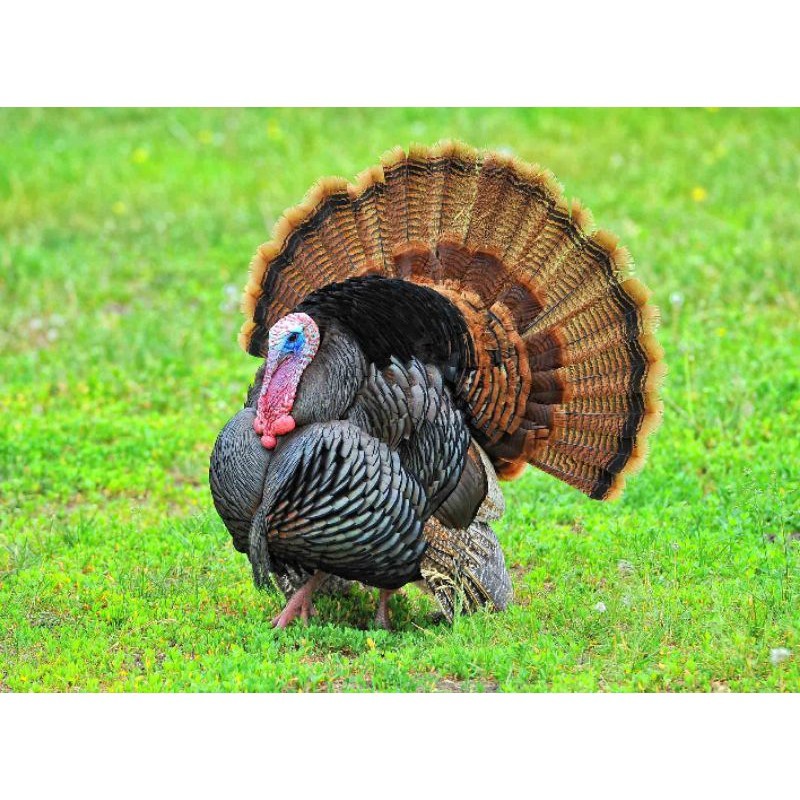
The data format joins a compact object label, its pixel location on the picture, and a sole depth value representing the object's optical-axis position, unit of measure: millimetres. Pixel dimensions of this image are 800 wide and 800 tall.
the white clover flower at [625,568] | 12719
